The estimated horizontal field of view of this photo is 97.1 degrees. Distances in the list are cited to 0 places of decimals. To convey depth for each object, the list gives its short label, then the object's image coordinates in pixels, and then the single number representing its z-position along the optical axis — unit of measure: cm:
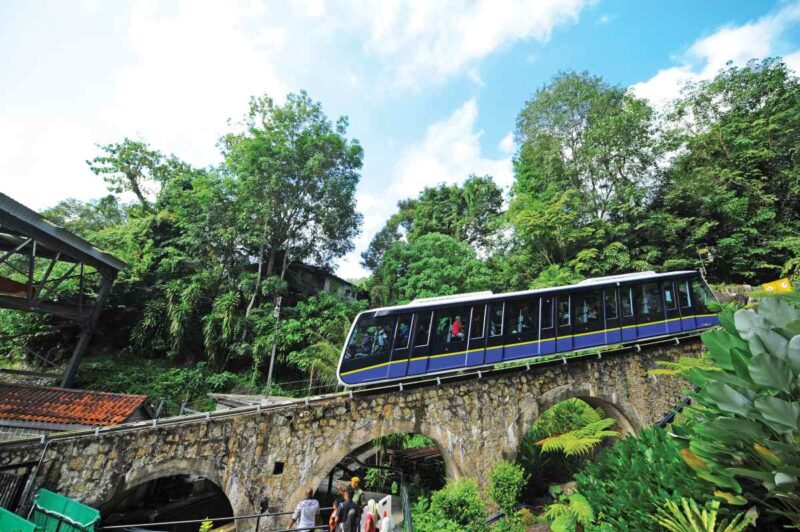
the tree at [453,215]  2538
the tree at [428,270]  1761
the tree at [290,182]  1712
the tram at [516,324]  995
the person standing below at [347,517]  597
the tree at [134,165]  2259
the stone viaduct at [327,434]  686
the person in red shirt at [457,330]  1045
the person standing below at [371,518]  627
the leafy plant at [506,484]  891
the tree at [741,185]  1791
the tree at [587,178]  1891
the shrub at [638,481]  344
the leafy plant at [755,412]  224
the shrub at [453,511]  775
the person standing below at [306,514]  665
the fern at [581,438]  930
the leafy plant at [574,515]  475
